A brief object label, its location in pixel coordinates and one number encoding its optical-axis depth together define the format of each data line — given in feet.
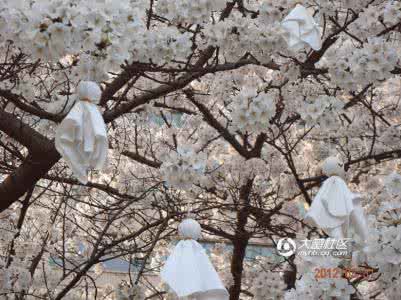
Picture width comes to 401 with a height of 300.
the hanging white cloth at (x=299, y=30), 14.21
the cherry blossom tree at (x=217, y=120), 11.46
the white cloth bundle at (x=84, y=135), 11.62
